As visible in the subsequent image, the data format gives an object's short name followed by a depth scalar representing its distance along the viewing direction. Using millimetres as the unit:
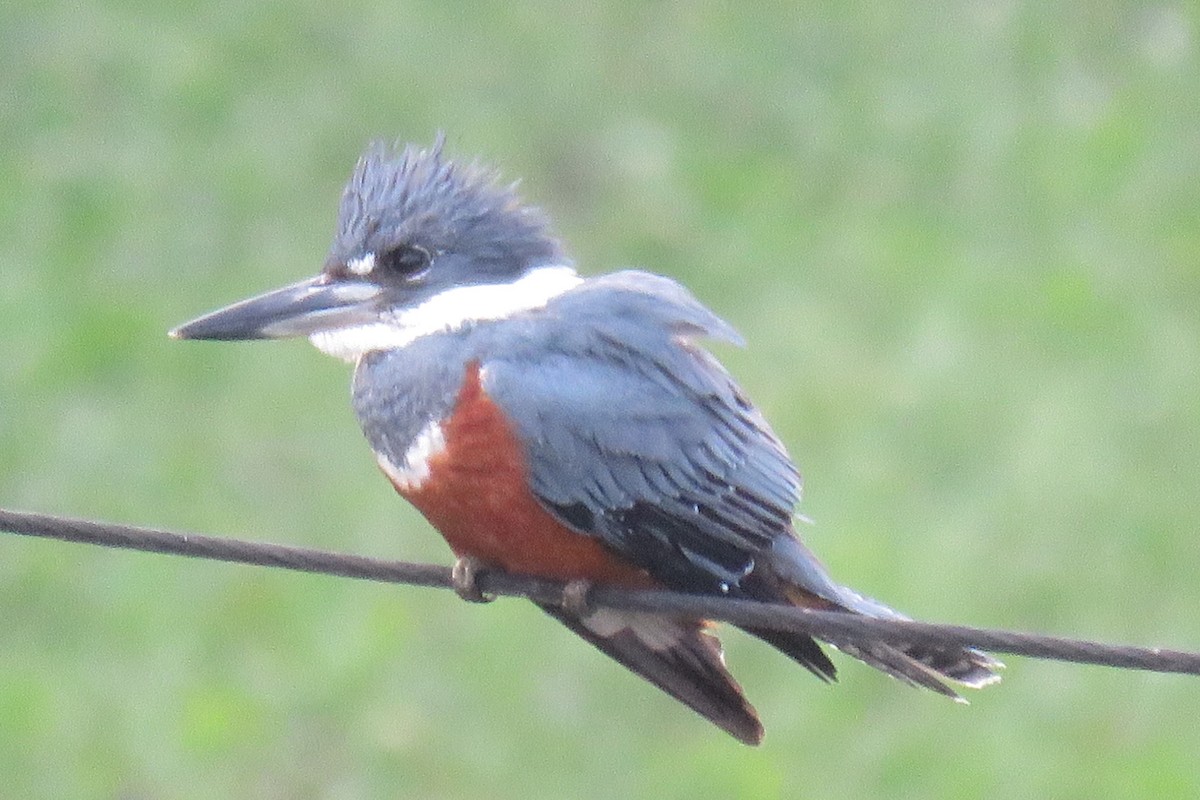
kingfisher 6750
